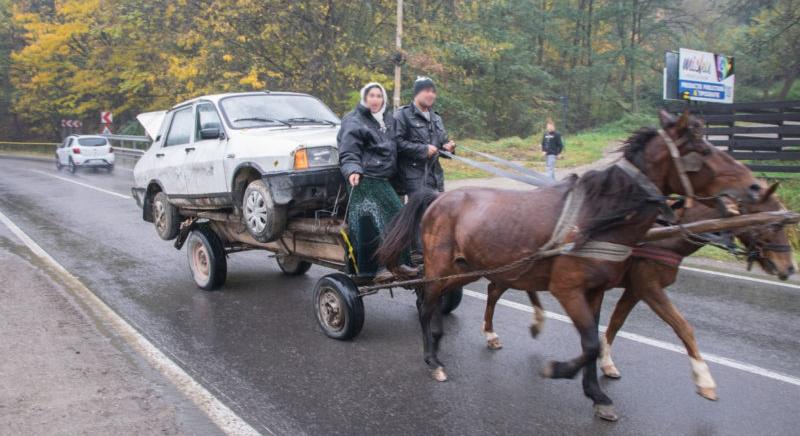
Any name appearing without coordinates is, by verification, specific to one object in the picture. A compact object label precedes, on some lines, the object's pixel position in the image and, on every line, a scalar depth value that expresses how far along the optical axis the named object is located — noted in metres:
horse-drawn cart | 6.10
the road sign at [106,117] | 35.31
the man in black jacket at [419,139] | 6.13
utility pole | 19.22
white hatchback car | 28.75
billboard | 20.14
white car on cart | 6.45
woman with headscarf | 5.94
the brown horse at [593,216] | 4.22
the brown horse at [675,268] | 4.33
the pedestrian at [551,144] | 18.53
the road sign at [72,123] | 44.03
